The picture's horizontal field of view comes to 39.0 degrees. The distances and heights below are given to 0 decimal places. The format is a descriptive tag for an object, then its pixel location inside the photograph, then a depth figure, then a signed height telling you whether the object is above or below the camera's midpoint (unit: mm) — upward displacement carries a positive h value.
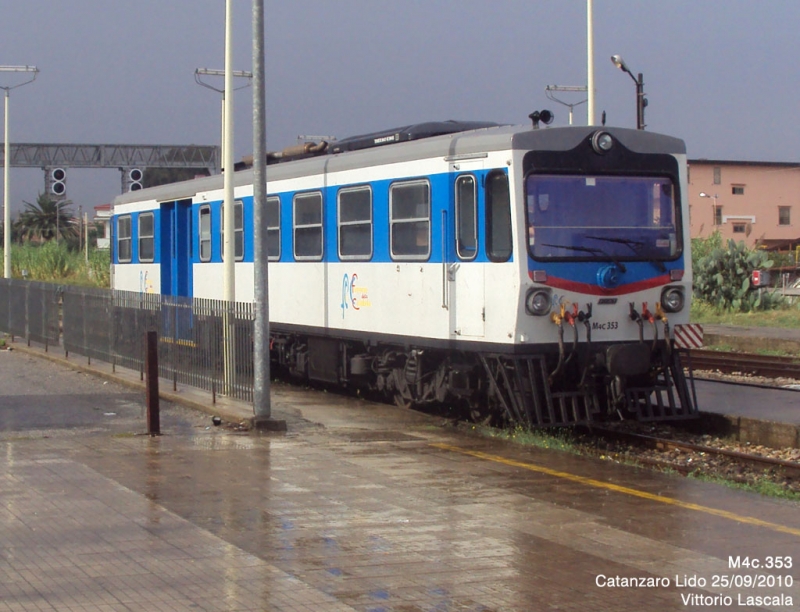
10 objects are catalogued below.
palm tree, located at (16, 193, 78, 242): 88031 +5899
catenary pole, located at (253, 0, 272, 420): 12898 +670
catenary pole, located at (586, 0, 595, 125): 22812 +4862
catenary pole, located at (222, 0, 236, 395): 15914 +1434
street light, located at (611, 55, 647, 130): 27156 +4463
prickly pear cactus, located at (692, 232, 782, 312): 31328 +211
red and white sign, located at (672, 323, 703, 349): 13195 -581
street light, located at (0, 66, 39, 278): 37094 +3420
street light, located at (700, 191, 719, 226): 64712 +4535
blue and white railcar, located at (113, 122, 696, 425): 12344 +252
